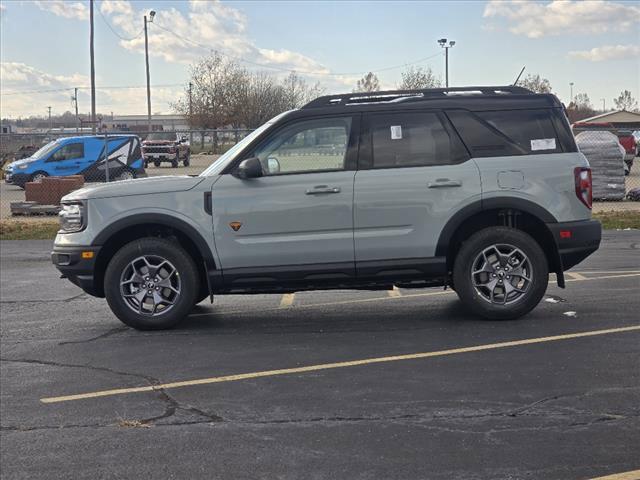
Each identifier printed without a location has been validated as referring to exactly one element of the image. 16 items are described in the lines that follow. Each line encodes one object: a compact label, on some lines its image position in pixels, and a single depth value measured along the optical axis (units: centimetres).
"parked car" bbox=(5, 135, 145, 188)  2661
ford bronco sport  776
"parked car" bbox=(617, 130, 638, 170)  3209
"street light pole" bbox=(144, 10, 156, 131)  5688
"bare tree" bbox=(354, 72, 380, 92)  7025
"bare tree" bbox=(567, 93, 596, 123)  7215
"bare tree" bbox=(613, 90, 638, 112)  10636
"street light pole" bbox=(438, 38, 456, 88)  5345
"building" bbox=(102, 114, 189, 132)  8847
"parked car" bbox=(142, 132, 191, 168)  4316
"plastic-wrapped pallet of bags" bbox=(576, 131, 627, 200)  2091
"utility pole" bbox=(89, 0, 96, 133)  4072
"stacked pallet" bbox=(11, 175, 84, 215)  2072
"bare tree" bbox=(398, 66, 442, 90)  5675
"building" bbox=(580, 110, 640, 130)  7150
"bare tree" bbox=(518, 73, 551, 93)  6325
